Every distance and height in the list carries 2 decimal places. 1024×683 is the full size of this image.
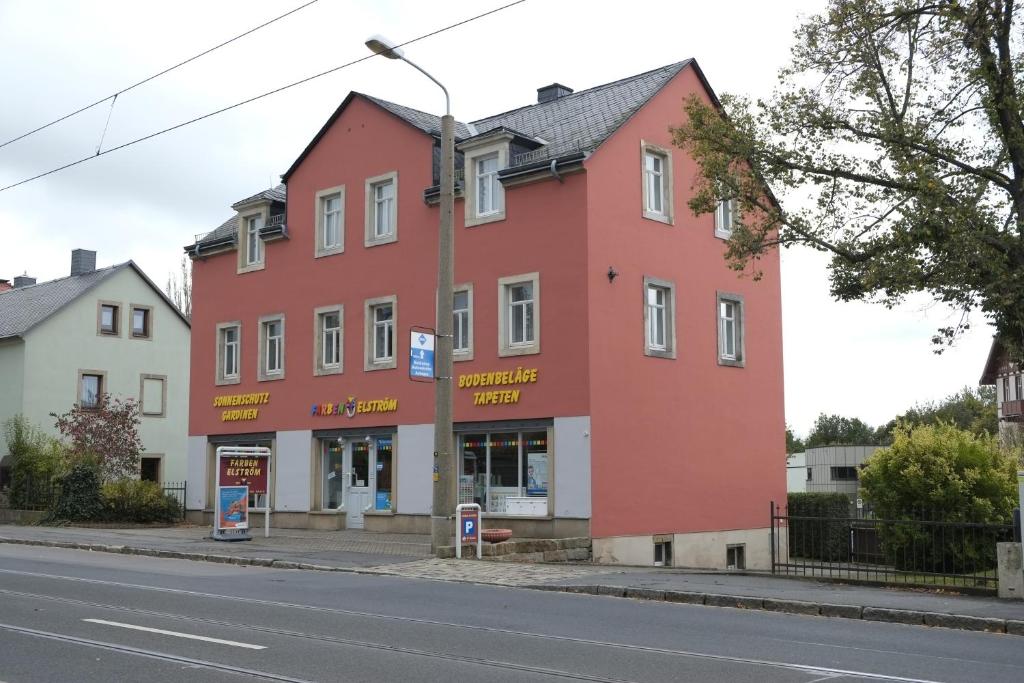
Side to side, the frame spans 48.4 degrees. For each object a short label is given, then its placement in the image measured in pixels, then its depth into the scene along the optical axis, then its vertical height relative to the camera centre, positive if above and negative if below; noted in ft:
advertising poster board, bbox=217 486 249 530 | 80.69 -2.29
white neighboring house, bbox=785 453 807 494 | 204.74 +0.12
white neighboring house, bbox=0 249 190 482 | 151.33 +17.21
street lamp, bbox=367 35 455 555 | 64.75 +5.79
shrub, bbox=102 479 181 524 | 107.24 -2.63
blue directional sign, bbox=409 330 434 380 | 65.72 +6.97
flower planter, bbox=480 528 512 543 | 72.13 -3.70
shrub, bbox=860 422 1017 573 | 67.21 -0.72
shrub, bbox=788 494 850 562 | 94.68 -3.97
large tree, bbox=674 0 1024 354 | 60.95 +17.96
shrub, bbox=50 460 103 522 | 105.29 -1.96
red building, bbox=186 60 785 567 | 81.10 +11.20
